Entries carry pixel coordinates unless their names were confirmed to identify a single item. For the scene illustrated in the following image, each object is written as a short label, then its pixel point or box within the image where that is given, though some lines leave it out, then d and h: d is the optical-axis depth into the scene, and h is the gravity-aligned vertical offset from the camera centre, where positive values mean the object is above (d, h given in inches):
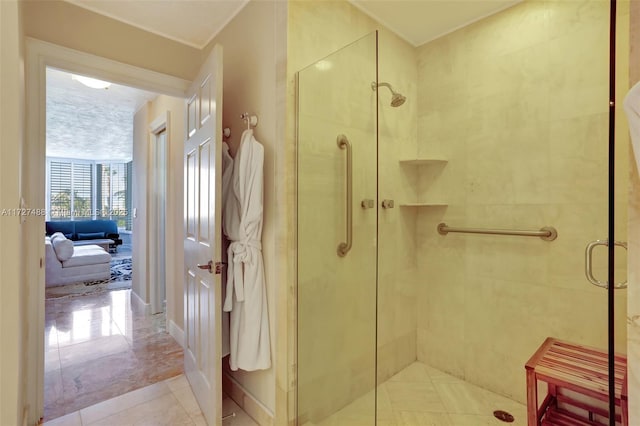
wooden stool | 49.5 -27.3
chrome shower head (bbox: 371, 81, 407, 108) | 75.2 +27.6
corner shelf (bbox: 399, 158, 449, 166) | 88.5 +14.8
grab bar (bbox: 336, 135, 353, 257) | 60.7 +2.9
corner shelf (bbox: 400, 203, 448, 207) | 90.6 +2.1
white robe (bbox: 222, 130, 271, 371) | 67.0 -13.8
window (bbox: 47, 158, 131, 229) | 331.3 +23.7
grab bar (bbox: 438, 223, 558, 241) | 72.4 -5.0
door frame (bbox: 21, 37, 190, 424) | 69.5 +3.9
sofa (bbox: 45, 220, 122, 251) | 310.5 -20.1
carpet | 176.1 -46.2
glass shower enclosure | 59.6 -4.9
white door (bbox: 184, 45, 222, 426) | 66.6 -6.2
